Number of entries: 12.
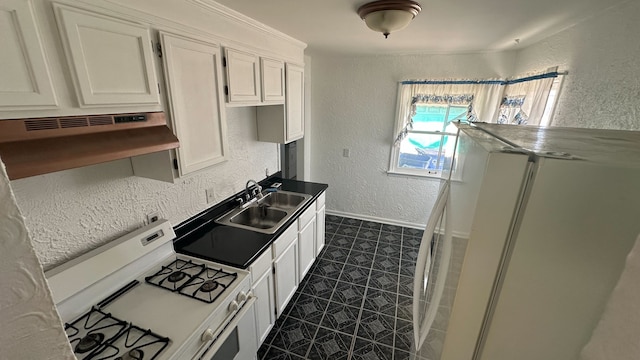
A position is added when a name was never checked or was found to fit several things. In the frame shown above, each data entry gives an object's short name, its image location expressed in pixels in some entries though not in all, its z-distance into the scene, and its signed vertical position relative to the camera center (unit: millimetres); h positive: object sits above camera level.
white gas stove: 1018 -915
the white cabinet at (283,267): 1698 -1215
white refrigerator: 465 -254
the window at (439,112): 2572 +28
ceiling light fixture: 1384 +543
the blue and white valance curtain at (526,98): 1918 +156
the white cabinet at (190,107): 1238 -10
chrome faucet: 2270 -749
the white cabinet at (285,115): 2285 -64
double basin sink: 2027 -888
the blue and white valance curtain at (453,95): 2879 +209
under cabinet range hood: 726 -136
